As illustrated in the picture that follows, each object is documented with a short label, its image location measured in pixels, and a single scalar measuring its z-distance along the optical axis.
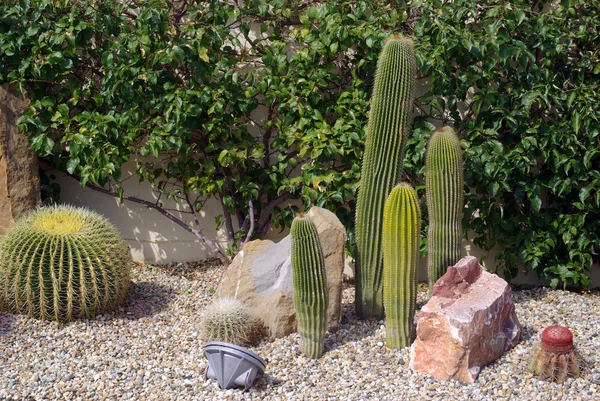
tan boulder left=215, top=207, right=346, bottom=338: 4.38
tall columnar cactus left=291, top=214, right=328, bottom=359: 3.89
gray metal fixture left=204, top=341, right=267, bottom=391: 3.69
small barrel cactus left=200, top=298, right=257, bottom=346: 4.20
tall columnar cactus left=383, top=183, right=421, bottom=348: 4.04
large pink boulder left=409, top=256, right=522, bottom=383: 3.81
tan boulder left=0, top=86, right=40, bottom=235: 5.32
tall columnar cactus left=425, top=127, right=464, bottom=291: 4.25
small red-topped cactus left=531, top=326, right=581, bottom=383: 3.79
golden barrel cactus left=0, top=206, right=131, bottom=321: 4.53
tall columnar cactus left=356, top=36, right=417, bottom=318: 4.28
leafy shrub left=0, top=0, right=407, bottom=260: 5.30
